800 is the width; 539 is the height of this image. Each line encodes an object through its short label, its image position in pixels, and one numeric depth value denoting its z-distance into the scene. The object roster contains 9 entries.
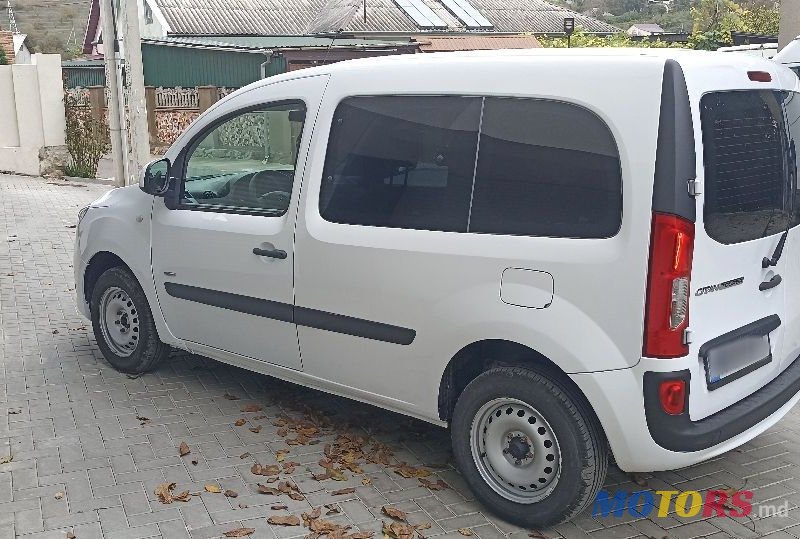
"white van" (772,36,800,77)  7.69
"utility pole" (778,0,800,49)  11.98
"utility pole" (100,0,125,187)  13.66
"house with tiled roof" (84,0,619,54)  32.56
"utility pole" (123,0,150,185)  13.68
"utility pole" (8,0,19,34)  62.51
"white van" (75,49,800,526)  3.43
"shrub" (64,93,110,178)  16.69
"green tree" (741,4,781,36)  35.44
